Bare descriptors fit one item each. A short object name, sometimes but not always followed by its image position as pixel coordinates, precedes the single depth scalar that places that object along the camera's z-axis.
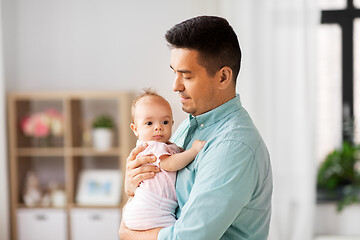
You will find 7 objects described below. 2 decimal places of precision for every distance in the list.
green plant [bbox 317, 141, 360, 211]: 3.86
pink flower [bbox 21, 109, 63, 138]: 3.88
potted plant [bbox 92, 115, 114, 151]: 3.88
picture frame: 3.84
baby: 1.42
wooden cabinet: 3.82
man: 1.21
